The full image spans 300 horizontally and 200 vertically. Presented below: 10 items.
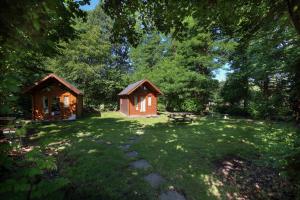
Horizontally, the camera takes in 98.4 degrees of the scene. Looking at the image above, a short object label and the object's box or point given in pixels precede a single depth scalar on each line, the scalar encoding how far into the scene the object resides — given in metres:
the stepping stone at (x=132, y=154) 4.64
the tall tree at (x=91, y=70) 18.66
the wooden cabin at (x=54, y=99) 11.46
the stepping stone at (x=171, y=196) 2.87
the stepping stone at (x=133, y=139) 6.20
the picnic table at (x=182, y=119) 10.52
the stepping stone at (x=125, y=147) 5.27
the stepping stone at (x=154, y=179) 3.24
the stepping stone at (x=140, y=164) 3.94
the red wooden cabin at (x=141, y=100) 14.18
